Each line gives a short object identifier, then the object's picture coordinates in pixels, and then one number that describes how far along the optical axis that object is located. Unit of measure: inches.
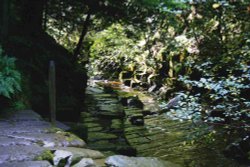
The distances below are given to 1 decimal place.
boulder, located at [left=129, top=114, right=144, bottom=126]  366.8
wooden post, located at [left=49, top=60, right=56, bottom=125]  183.9
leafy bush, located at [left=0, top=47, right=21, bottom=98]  200.4
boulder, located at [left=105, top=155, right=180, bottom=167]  144.1
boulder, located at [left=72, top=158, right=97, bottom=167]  134.1
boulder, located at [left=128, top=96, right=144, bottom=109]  456.8
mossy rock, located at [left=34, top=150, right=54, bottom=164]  139.4
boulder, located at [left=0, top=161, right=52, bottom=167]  130.3
